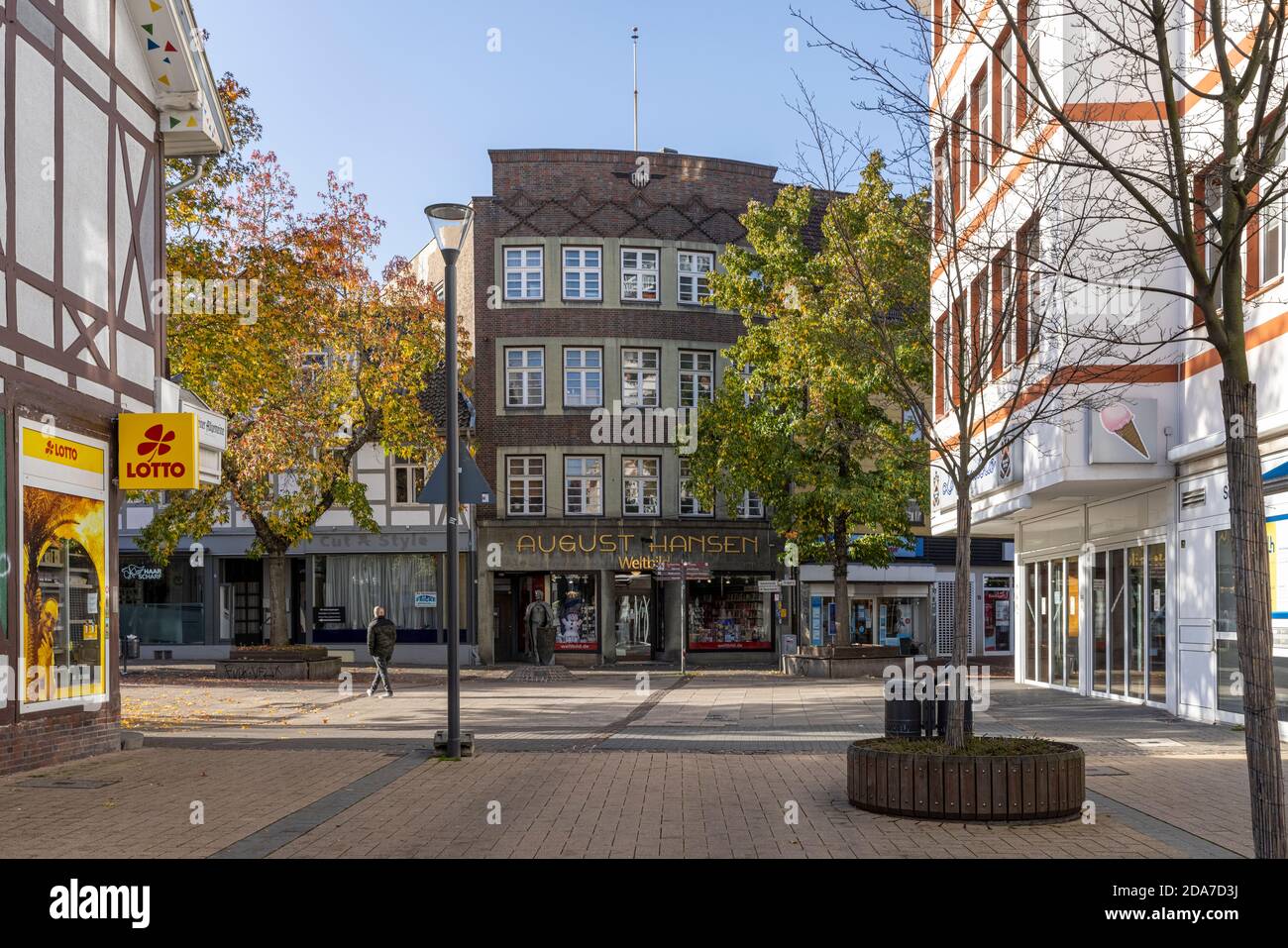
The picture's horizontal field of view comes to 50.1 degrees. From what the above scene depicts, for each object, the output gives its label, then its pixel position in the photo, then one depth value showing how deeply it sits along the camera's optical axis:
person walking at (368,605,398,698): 25.31
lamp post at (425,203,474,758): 15.16
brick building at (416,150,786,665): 40.34
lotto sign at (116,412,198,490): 16.38
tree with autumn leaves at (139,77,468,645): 27.72
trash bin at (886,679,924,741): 12.95
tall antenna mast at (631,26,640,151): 44.56
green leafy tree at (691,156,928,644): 32.66
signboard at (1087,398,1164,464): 19.00
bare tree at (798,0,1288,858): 6.52
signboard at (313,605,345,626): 40.41
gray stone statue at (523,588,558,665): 33.53
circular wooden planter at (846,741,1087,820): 10.41
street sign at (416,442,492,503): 16.34
